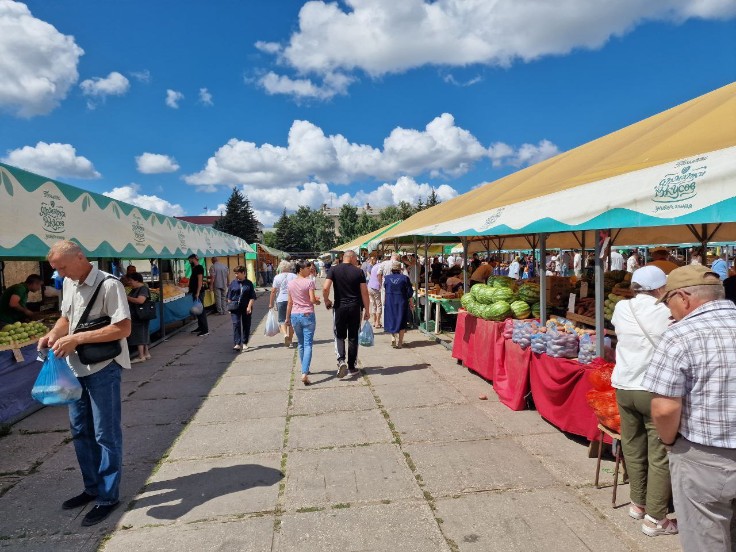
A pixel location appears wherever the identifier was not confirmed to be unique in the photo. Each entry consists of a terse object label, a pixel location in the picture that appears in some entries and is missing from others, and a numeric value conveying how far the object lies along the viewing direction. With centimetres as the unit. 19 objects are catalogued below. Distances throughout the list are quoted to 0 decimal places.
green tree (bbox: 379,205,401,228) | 7469
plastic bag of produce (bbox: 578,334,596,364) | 445
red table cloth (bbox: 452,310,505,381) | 623
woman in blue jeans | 658
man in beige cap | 194
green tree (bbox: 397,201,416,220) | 7051
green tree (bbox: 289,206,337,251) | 8988
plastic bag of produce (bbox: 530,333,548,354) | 502
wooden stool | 328
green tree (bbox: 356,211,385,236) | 8231
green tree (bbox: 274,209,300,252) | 8412
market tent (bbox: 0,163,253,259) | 530
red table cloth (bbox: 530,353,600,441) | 429
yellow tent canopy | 251
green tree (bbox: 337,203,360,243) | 8431
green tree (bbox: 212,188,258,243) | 6694
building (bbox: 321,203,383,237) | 12741
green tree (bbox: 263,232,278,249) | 10108
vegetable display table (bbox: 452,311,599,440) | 437
